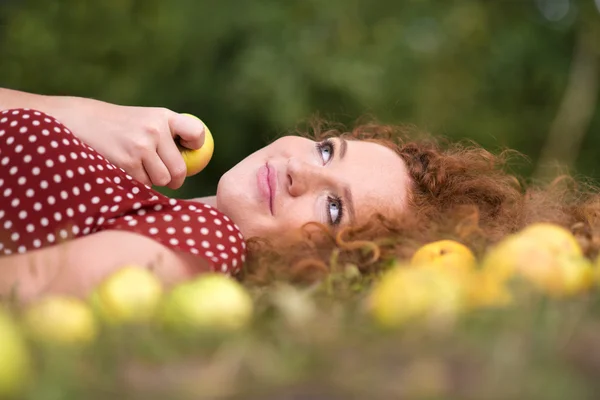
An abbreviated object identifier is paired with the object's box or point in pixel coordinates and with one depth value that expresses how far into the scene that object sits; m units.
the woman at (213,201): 1.50
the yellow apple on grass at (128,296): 1.19
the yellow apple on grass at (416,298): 1.15
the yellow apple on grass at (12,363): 1.04
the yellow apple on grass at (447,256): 1.38
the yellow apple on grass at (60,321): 1.12
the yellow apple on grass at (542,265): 1.25
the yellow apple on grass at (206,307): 1.14
